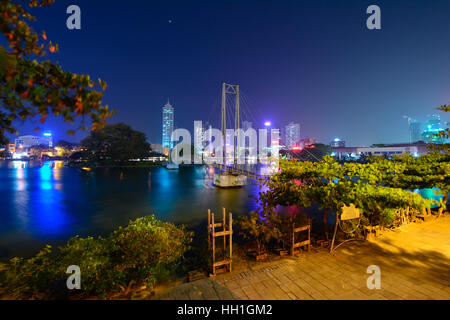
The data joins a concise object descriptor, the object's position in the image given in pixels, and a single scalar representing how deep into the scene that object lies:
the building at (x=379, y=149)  71.56
